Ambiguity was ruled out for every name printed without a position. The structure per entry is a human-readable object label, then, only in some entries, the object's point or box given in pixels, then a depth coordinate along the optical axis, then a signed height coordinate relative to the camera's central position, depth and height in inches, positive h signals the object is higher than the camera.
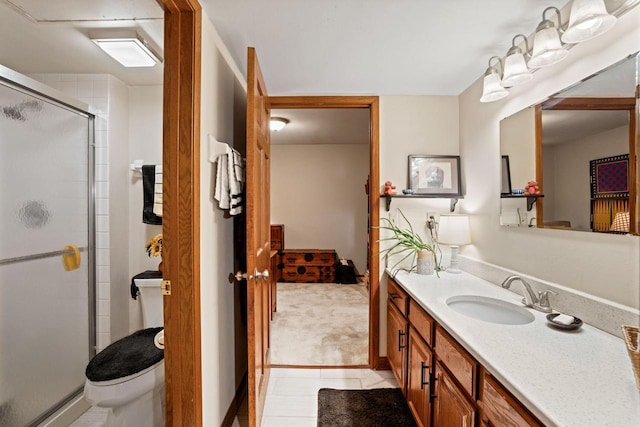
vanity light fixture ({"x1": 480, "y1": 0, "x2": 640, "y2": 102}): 40.8 +29.2
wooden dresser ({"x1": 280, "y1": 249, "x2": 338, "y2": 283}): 189.6 -35.7
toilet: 56.0 -34.1
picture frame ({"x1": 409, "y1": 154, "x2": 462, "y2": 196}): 89.4 +12.0
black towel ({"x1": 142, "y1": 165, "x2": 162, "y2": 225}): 81.4 +6.7
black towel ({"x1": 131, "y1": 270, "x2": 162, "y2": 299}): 80.2 -17.5
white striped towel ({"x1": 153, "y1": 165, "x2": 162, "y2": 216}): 74.4 +5.5
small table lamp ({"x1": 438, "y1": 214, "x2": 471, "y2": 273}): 78.7 -5.4
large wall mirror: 40.9 +10.0
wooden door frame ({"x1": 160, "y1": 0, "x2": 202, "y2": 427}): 46.9 +1.9
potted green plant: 82.9 -8.4
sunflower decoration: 78.1 -8.4
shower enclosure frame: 68.2 +3.8
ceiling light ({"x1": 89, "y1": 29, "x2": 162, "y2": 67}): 61.6 +39.5
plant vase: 77.8 -13.7
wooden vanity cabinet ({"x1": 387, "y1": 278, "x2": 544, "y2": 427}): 34.1 -27.0
